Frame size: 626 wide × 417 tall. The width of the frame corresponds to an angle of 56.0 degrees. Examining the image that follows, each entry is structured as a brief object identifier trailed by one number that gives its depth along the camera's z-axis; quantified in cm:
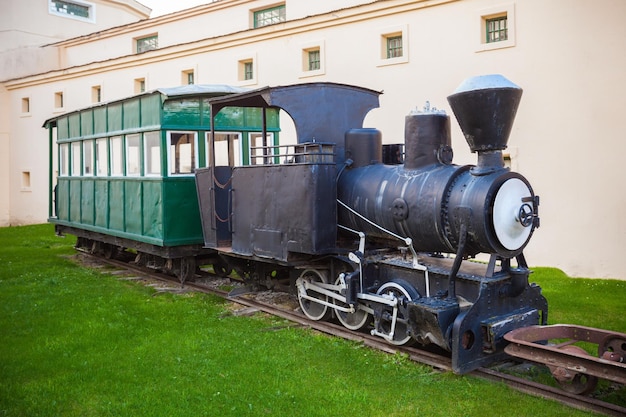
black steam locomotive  602
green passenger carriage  1051
